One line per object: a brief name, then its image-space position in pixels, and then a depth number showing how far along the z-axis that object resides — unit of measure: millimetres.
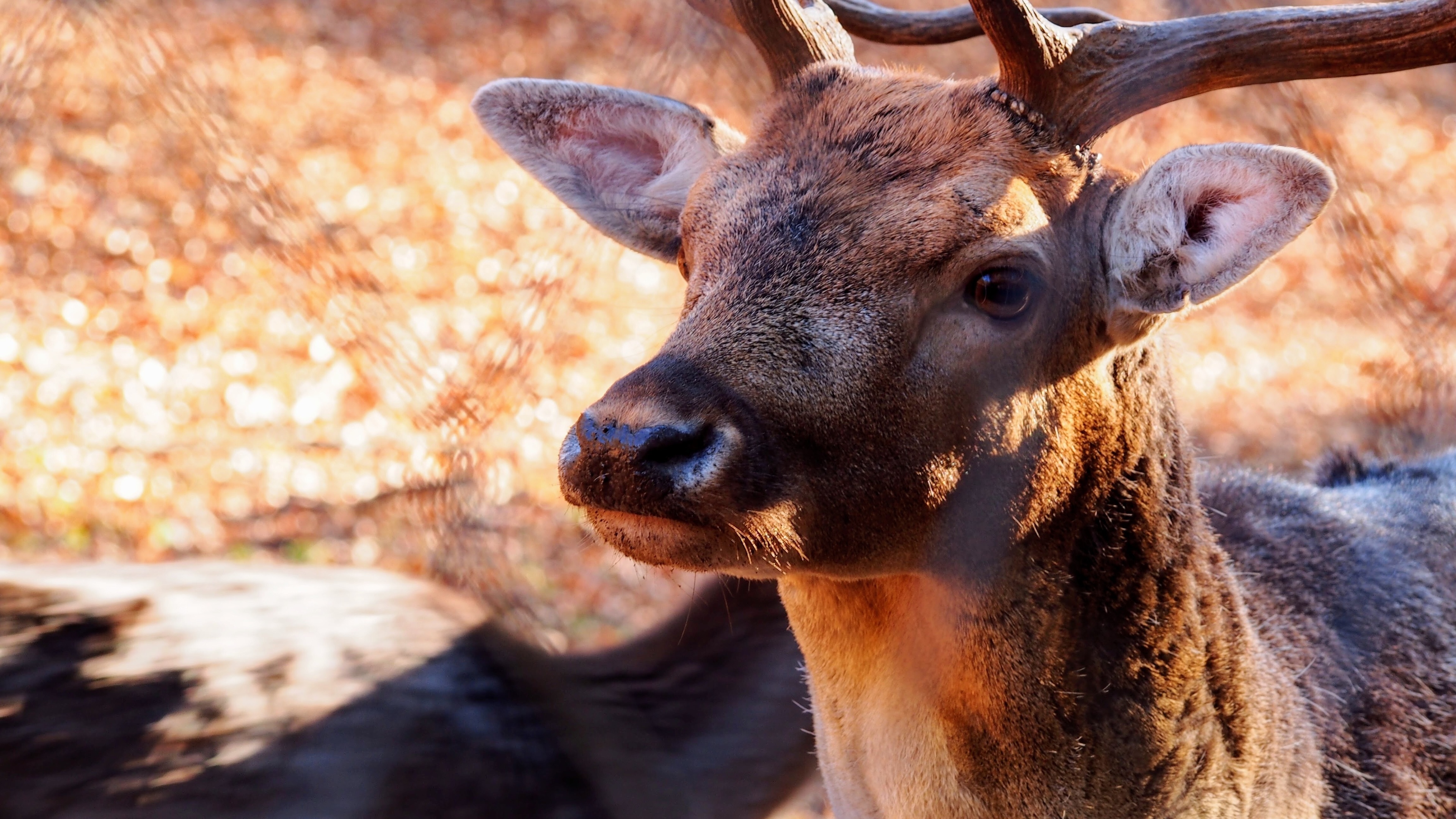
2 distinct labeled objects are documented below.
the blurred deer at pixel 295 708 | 5281
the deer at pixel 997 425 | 4359
